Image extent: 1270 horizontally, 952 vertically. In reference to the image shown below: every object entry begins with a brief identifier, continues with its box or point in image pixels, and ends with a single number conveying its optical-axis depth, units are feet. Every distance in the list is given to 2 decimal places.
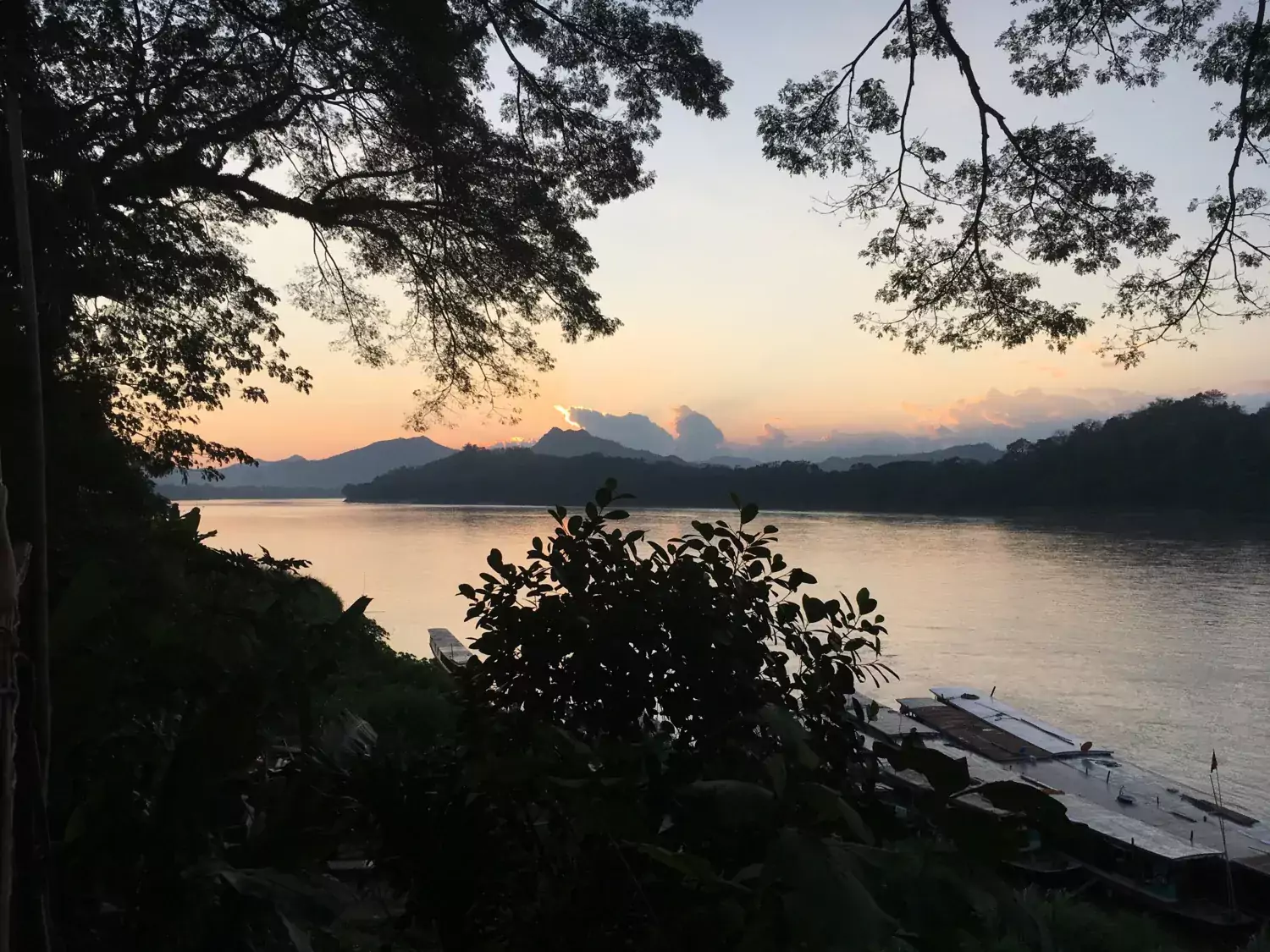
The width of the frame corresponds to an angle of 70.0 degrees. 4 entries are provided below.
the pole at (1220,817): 36.72
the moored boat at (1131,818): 38.47
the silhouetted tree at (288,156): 13.28
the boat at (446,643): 59.00
